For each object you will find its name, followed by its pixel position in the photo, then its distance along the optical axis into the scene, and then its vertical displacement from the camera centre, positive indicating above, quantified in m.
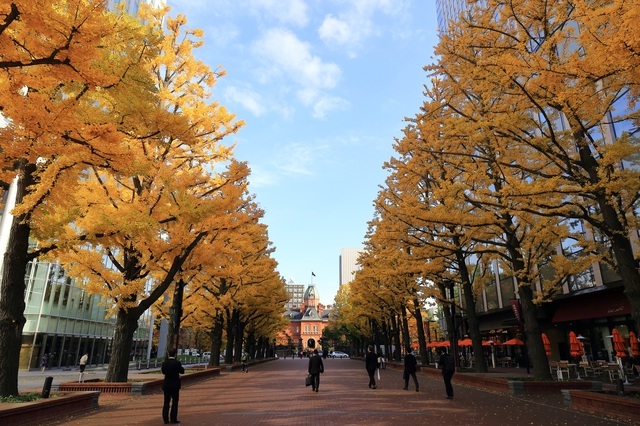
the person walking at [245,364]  26.27 -1.78
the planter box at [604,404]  7.80 -1.51
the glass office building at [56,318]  26.80 +1.48
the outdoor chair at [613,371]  14.26 -1.36
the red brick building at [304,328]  112.76 +2.14
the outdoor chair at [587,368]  16.88 -1.46
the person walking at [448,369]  12.02 -1.03
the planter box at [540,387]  11.68 -1.55
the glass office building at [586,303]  17.11 +1.54
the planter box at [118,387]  11.58 -1.45
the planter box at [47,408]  7.25 -1.41
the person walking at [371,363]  15.29 -1.07
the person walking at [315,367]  13.88 -1.07
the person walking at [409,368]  14.43 -1.18
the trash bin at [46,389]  8.89 -1.10
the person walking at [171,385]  8.09 -0.98
